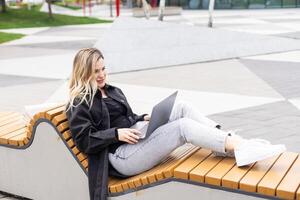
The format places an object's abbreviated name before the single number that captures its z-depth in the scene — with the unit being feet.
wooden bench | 10.91
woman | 12.45
